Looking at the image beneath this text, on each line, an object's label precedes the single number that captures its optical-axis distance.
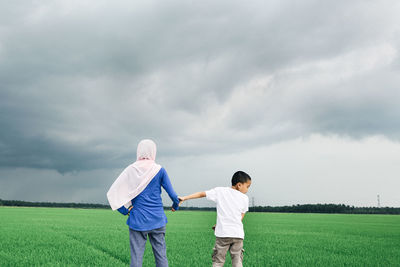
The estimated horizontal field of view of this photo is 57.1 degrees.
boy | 5.00
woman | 4.92
